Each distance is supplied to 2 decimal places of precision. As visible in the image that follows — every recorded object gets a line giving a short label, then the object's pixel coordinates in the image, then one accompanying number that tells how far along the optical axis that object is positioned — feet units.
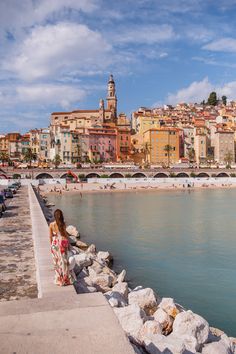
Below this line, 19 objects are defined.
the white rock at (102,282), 31.11
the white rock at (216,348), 21.48
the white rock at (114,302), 25.44
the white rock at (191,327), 22.59
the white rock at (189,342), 20.35
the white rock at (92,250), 52.66
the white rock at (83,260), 36.35
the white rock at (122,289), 29.28
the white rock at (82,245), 59.47
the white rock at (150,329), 20.79
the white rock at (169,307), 26.92
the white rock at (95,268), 35.52
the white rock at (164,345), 18.56
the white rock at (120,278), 36.04
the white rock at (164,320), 24.09
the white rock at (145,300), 27.43
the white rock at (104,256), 49.57
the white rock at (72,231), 73.05
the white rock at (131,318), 21.78
